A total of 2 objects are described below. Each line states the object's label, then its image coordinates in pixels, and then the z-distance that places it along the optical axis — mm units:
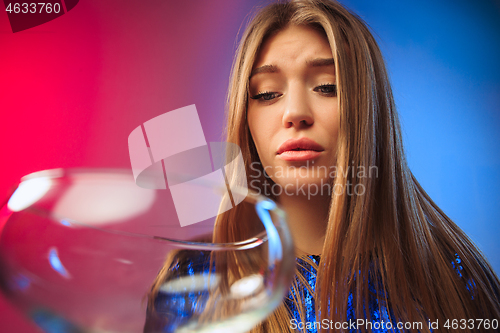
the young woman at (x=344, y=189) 539
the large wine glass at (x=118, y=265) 234
